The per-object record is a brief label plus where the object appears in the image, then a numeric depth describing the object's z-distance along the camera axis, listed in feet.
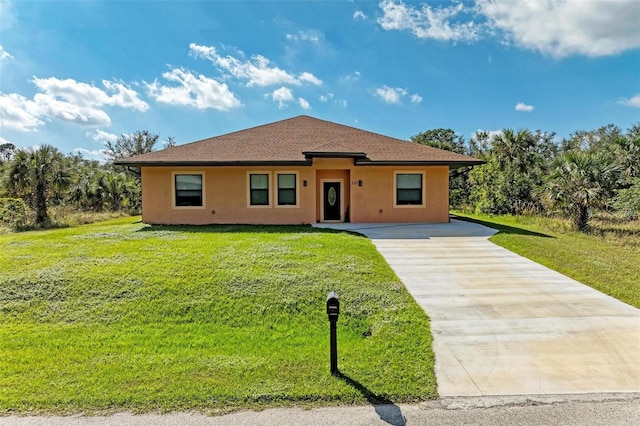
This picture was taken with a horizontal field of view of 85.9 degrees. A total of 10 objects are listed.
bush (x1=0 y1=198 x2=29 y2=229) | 52.90
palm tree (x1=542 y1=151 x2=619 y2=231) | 47.50
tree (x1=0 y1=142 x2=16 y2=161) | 157.72
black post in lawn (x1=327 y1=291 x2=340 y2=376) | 12.86
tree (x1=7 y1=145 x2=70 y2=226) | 54.29
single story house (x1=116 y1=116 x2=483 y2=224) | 47.98
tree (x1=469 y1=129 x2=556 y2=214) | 70.64
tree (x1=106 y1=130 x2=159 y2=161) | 146.00
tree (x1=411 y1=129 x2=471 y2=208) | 139.44
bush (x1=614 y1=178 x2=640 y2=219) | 49.54
